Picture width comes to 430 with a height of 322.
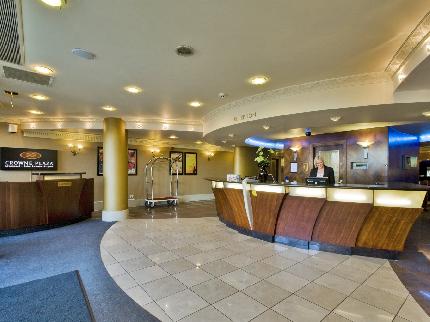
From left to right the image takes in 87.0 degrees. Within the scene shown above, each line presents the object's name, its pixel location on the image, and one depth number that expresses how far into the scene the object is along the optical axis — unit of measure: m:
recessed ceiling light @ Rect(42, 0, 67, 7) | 2.16
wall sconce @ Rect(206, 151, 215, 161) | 12.24
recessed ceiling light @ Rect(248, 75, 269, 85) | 3.97
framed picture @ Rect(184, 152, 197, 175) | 11.55
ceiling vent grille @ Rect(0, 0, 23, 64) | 2.24
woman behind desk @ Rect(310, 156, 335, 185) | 5.21
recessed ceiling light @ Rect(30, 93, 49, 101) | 5.05
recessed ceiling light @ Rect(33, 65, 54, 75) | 3.63
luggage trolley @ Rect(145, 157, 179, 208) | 9.61
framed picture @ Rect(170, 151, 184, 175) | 10.99
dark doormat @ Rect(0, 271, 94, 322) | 2.28
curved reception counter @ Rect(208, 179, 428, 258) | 3.58
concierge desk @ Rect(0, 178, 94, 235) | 5.29
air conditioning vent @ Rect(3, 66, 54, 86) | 3.53
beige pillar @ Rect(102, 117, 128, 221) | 6.80
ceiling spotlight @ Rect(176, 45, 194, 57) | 3.01
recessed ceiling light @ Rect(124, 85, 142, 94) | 4.49
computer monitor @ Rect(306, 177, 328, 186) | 4.20
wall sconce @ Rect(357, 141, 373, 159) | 7.40
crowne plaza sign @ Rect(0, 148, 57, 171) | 7.28
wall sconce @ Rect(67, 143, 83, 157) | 8.48
